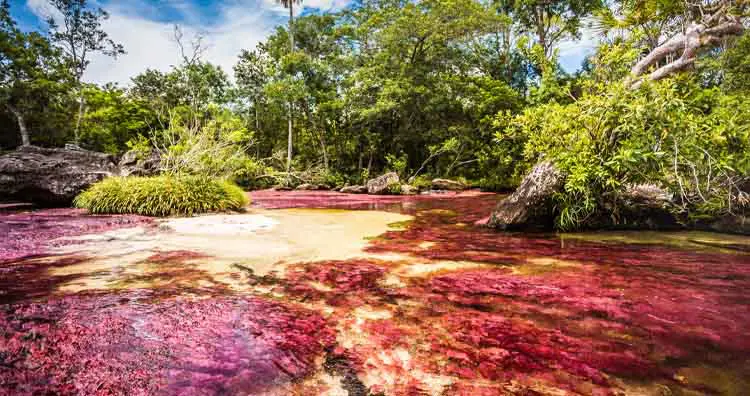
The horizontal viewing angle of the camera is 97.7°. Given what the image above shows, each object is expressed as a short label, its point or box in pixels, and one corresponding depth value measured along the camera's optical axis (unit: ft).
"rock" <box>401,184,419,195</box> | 46.78
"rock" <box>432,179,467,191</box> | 52.90
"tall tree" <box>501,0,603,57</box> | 56.73
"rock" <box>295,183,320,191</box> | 55.93
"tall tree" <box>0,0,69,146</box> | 55.21
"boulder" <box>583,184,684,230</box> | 14.82
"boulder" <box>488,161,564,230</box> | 14.60
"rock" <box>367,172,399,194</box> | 46.80
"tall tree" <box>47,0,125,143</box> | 66.33
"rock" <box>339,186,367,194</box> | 50.80
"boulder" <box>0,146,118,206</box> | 22.56
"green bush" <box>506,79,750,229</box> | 11.76
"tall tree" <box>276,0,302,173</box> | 60.77
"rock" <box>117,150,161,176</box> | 31.37
